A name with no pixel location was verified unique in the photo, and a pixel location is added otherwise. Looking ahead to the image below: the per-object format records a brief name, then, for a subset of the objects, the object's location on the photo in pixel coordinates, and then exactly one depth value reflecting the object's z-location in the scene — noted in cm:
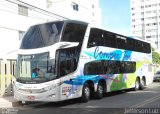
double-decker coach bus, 1484
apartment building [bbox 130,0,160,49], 13212
